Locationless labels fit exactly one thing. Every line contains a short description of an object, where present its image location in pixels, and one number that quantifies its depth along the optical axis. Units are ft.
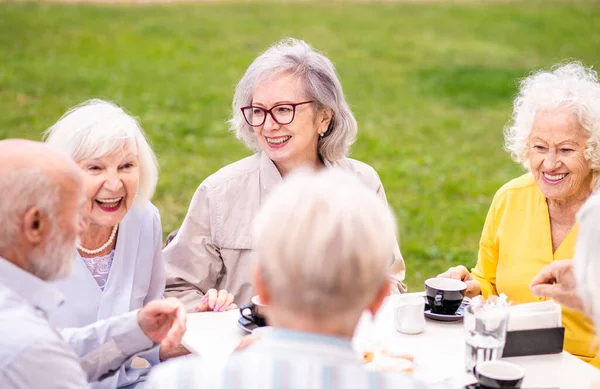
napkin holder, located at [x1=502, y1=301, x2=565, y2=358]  8.87
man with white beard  6.69
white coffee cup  9.60
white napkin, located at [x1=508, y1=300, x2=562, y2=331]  8.91
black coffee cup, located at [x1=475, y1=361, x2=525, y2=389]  7.55
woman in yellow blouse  11.46
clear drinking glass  8.40
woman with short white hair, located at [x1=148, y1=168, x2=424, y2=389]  5.41
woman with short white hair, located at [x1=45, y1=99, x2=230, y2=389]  10.44
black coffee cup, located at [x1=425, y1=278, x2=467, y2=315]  10.00
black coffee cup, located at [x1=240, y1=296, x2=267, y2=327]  9.66
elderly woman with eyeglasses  12.23
